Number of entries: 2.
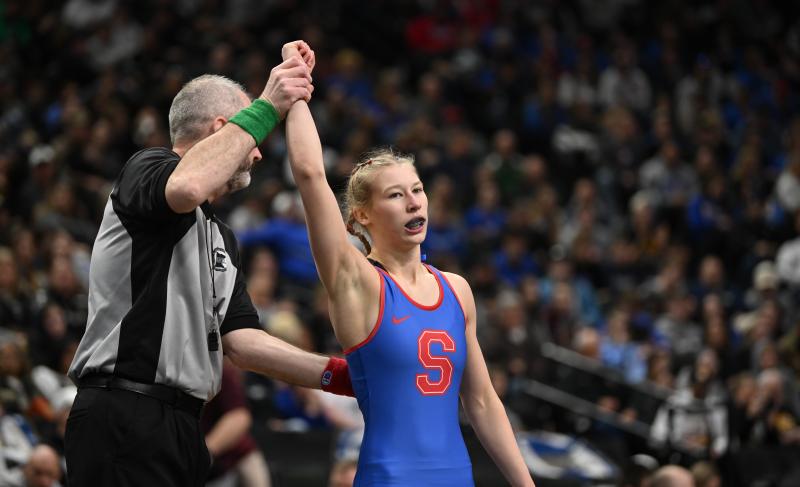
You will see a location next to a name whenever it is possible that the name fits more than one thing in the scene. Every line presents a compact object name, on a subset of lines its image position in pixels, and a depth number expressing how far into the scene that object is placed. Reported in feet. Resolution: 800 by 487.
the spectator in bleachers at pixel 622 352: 80.69
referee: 24.99
